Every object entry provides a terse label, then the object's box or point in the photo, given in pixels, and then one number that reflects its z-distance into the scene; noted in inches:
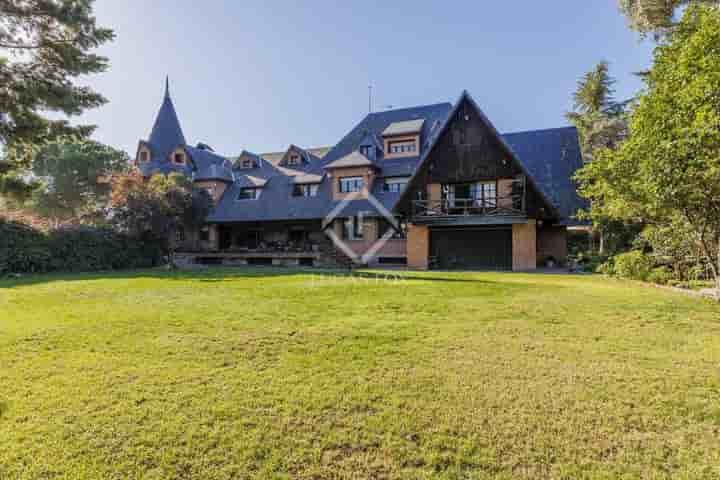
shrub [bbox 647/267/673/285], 459.5
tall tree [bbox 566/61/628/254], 1059.5
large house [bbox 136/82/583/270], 768.9
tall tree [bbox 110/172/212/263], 778.8
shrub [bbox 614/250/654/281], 498.9
